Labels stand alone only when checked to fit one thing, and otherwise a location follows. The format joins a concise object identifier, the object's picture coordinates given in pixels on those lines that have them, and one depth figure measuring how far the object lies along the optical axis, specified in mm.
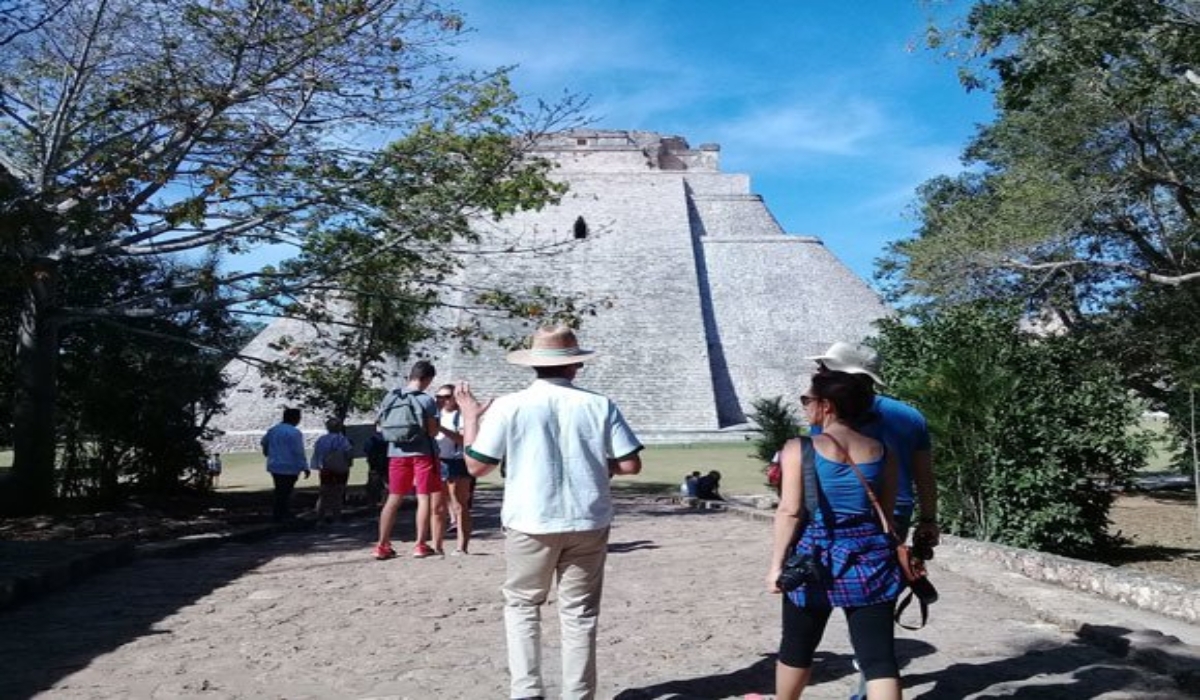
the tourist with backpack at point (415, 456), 6973
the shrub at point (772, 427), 15000
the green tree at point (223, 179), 9094
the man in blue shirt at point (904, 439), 3293
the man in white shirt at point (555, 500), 3428
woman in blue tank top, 2910
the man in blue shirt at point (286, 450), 10203
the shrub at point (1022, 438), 8258
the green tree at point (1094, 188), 10500
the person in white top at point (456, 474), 7652
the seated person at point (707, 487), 13578
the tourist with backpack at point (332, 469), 10430
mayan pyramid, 35719
